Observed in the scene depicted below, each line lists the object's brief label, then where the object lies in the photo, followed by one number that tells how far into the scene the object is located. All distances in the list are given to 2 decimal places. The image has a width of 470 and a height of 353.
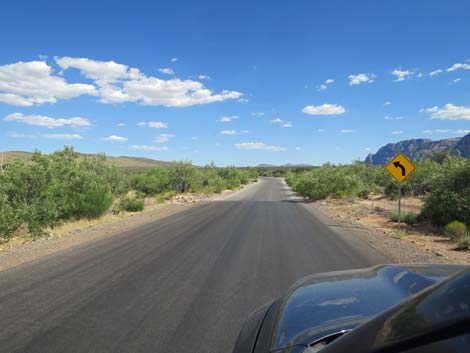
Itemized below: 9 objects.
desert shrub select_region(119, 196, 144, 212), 24.47
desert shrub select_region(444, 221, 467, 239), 13.17
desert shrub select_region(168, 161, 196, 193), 49.38
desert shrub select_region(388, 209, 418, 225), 18.22
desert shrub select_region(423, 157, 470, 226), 14.89
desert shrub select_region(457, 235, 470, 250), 11.35
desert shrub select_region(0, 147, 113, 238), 14.03
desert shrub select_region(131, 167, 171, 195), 47.47
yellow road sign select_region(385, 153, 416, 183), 14.75
